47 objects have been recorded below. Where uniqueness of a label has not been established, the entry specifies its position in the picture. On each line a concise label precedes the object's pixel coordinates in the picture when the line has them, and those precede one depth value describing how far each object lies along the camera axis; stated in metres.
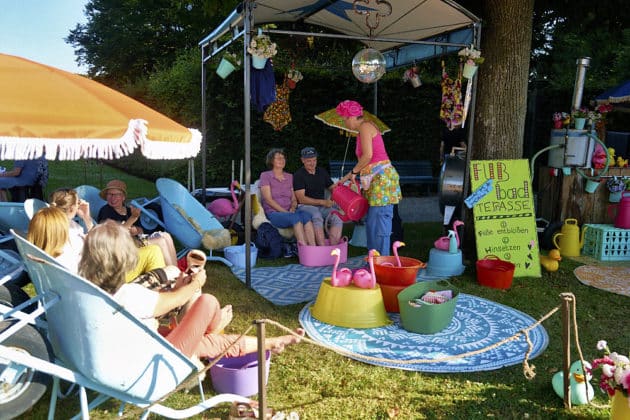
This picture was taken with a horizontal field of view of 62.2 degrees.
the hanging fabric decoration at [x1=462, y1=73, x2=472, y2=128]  5.82
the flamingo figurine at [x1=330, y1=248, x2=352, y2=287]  4.20
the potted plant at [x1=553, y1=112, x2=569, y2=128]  7.05
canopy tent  5.11
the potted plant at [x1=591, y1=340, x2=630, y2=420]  2.47
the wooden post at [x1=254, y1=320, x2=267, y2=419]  2.23
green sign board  5.69
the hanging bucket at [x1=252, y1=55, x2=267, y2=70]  5.32
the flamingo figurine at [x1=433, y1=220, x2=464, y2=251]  5.78
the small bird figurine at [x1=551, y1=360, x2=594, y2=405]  2.96
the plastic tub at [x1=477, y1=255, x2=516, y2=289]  5.21
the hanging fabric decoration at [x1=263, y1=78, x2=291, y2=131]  8.11
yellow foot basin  4.12
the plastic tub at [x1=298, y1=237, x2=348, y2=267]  6.01
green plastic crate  6.47
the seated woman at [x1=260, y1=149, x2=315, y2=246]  6.27
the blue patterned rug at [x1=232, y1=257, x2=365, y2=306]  4.91
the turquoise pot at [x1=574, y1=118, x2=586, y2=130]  6.82
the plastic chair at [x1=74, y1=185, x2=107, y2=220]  5.82
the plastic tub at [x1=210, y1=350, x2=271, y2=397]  2.97
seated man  6.45
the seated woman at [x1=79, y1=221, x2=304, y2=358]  2.55
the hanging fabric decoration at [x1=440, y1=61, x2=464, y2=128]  6.41
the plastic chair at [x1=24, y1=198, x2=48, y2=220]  3.86
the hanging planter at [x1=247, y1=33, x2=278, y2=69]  5.01
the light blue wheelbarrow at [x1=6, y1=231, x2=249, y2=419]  2.25
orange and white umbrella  2.20
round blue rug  3.54
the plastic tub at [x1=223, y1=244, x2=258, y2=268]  5.89
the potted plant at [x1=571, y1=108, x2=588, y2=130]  6.82
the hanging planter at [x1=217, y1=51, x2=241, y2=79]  6.48
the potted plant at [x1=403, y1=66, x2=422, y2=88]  7.76
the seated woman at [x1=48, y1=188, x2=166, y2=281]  3.87
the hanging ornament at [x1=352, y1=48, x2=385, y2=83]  6.10
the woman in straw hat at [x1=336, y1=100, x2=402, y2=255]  5.23
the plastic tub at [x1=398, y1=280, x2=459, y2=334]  3.95
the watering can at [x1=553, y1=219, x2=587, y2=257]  6.63
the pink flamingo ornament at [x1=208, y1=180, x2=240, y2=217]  7.07
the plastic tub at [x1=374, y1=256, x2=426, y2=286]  4.36
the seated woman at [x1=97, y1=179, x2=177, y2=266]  5.25
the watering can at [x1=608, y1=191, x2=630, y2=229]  6.50
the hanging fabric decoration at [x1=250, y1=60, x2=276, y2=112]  5.90
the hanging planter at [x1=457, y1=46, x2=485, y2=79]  5.64
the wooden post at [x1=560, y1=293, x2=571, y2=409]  2.77
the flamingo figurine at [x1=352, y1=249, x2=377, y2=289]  4.15
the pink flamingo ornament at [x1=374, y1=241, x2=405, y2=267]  4.37
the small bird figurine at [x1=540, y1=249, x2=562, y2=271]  5.81
